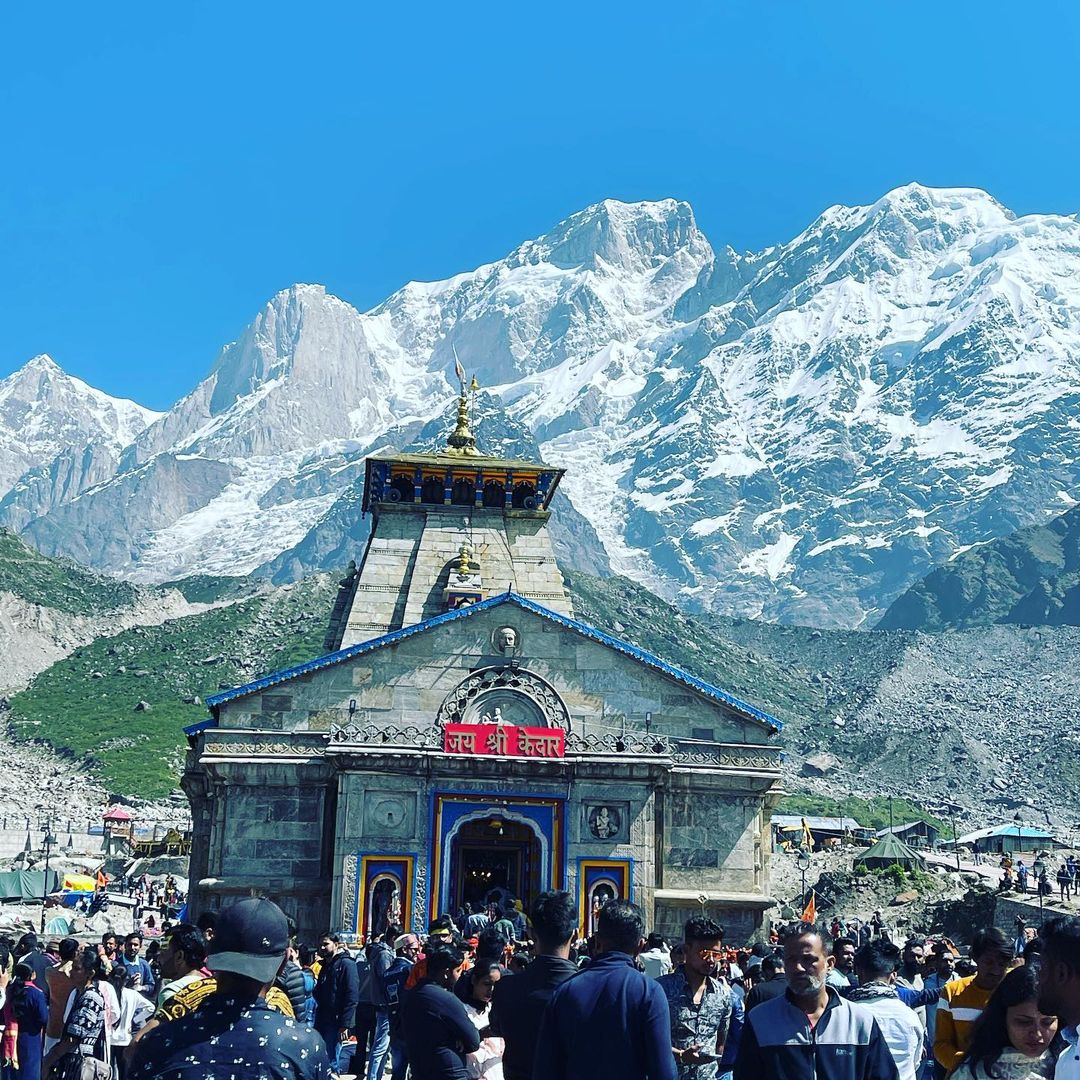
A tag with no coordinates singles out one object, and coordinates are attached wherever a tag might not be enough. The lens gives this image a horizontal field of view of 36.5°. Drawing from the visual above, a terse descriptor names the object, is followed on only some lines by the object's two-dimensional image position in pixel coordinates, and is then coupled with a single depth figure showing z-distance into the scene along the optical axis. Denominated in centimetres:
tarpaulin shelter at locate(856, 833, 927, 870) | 6638
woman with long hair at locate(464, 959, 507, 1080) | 1094
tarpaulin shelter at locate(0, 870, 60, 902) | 5953
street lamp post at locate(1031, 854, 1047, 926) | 6828
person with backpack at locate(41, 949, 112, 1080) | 1395
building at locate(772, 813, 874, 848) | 9481
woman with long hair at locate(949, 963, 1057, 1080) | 791
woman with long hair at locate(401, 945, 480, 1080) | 1098
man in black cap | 695
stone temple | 3714
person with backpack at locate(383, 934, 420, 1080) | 1728
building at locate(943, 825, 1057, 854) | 9200
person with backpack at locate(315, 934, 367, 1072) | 1827
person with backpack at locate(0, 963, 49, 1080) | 1466
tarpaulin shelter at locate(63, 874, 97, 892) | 6097
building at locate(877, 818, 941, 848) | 10047
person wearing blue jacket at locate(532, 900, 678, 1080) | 877
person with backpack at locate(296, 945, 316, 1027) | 1655
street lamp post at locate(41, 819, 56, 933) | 5808
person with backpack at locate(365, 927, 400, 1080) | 1842
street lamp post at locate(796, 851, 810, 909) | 7090
